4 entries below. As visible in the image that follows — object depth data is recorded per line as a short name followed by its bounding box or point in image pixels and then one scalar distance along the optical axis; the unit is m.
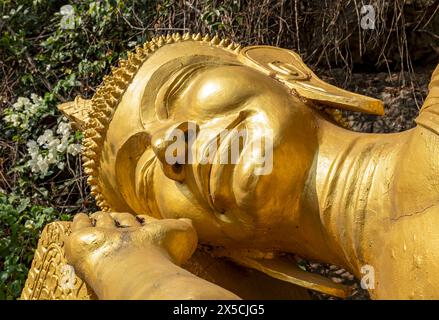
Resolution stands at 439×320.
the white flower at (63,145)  2.73
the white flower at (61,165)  2.77
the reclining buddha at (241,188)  1.38
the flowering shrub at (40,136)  2.74
